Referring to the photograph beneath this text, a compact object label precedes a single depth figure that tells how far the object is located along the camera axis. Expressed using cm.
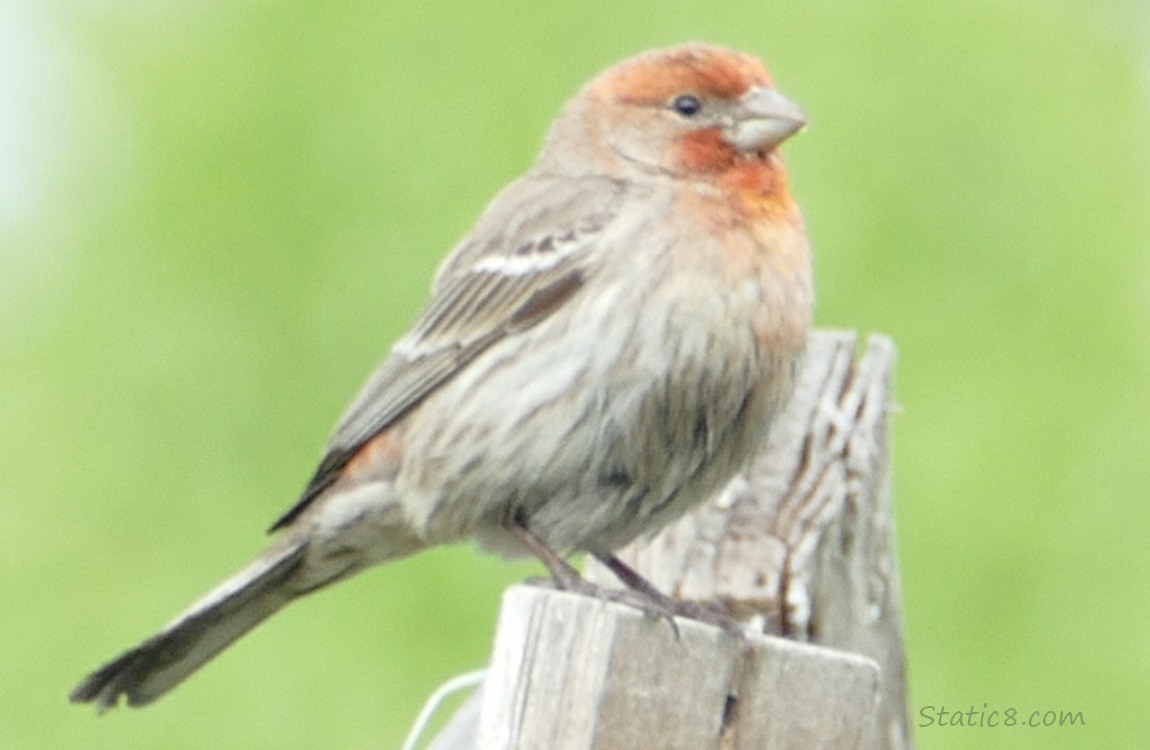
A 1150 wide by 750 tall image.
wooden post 563
